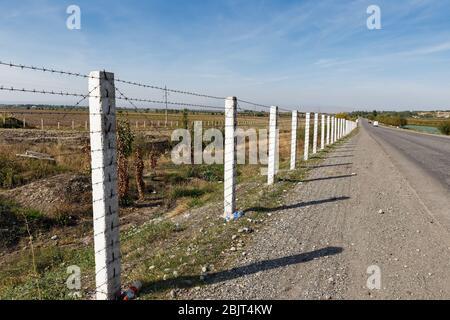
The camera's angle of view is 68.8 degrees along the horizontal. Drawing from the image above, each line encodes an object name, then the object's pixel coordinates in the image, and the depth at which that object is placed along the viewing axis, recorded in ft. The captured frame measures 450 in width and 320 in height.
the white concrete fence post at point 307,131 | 44.86
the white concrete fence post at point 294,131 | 37.24
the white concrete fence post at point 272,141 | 28.94
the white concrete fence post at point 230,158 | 20.01
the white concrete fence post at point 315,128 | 51.66
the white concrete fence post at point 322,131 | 63.08
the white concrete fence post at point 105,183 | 10.12
